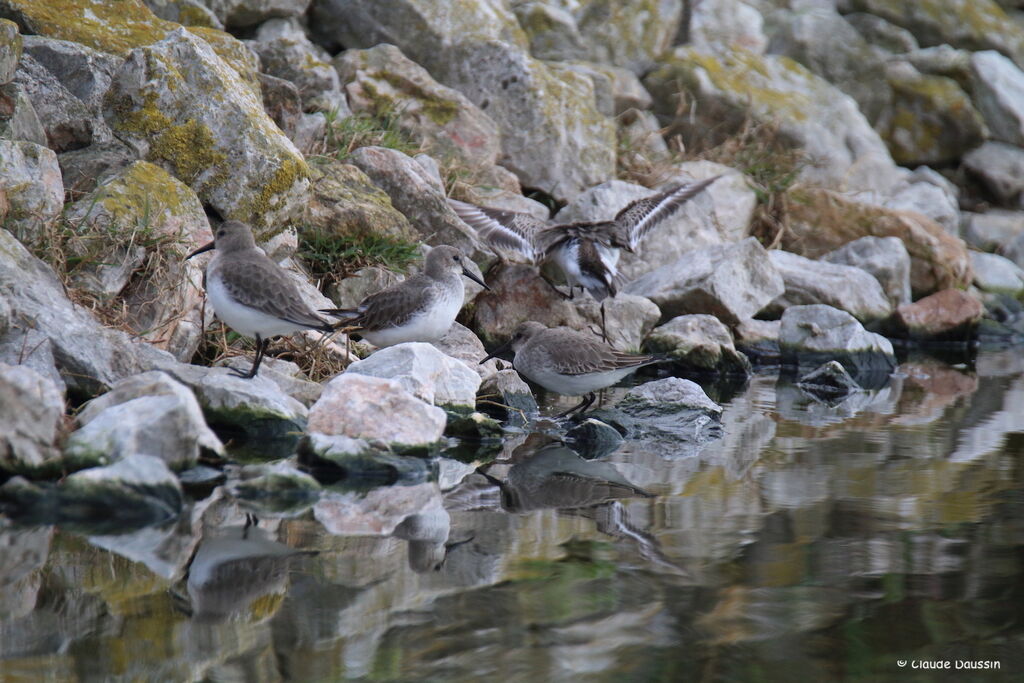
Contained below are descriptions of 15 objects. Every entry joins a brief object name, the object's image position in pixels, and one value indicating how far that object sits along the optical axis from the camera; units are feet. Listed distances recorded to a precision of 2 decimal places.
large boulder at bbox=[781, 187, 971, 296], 90.53
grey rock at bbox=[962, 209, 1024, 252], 112.88
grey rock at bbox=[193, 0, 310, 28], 72.84
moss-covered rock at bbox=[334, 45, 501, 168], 74.08
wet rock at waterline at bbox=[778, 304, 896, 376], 69.72
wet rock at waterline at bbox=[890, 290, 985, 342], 83.97
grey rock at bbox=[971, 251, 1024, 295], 98.99
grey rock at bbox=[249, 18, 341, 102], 69.05
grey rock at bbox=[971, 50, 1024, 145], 122.83
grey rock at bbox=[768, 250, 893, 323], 78.33
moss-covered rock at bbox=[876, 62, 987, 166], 122.11
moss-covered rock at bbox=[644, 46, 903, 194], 98.99
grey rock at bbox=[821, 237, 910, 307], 84.94
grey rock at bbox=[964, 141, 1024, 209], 121.60
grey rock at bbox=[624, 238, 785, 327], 69.92
